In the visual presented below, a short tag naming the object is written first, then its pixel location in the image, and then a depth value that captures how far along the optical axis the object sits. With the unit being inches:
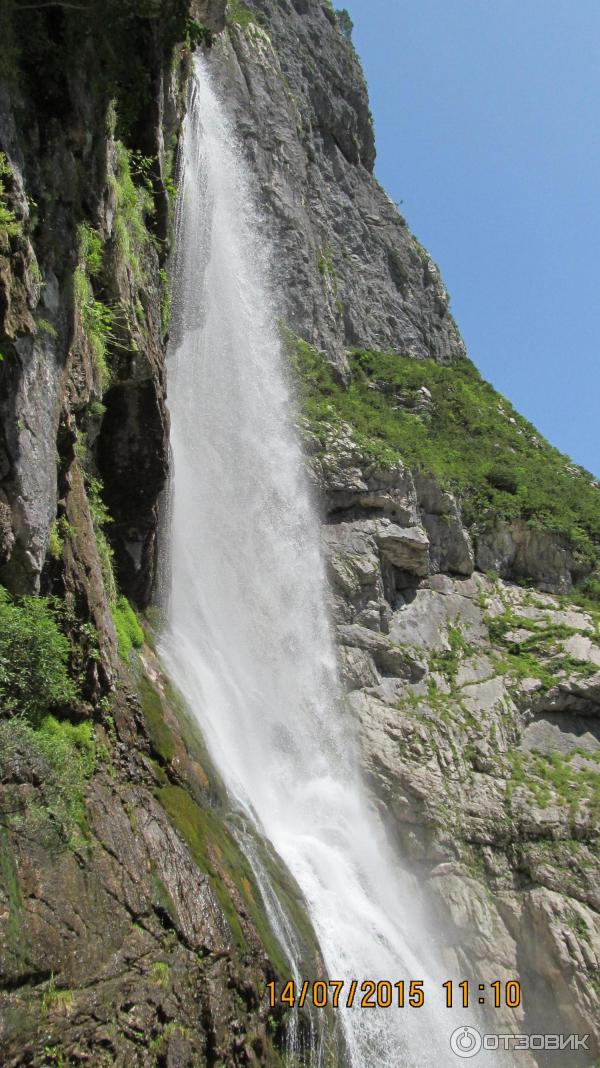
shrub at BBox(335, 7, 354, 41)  1712.6
